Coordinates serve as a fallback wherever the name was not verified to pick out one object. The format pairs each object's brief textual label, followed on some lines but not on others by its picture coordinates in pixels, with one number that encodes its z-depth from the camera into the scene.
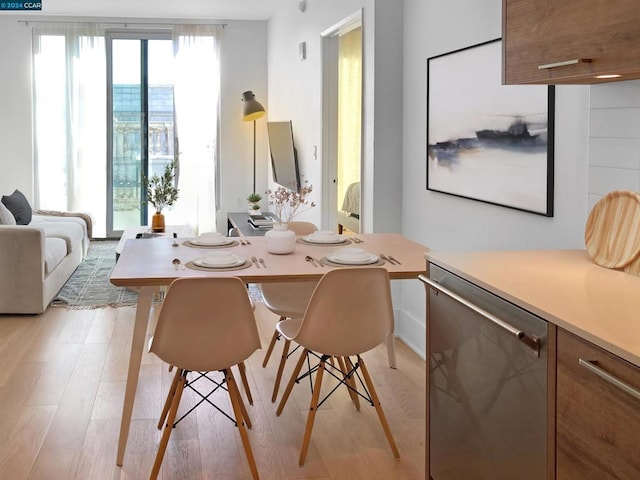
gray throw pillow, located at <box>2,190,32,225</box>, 6.70
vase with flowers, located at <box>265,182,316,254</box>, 3.52
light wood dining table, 3.04
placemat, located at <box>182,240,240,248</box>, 3.71
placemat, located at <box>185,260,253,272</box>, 3.16
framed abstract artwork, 3.21
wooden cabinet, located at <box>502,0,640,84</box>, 1.87
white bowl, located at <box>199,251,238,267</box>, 3.20
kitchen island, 1.55
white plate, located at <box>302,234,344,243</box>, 3.80
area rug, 6.11
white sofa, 5.60
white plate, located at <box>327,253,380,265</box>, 3.28
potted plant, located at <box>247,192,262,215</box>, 8.10
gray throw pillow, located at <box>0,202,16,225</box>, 6.04
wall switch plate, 6.88
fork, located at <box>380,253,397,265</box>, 3.35
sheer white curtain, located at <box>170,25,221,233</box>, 9.62
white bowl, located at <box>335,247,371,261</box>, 3.31
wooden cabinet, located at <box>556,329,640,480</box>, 1.48
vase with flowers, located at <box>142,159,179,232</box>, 7.41
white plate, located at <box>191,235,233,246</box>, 3.72
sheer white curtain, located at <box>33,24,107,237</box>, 9.39
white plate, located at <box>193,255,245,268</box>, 3.19
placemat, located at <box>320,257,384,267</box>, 3.26
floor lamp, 9.27
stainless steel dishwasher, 1.88
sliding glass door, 9.66
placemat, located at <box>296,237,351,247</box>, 3.79
